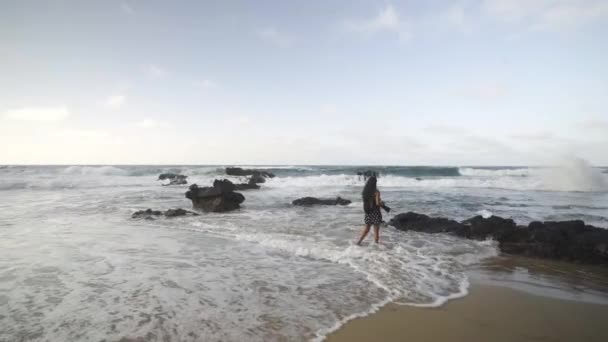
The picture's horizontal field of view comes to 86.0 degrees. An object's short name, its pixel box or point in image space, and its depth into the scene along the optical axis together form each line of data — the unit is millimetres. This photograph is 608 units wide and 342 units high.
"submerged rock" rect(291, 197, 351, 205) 17266
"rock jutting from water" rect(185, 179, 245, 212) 15078
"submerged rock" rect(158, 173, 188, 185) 34844
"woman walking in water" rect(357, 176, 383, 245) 8250
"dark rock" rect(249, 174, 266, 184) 34381
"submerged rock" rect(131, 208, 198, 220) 12438
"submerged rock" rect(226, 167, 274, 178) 42084
